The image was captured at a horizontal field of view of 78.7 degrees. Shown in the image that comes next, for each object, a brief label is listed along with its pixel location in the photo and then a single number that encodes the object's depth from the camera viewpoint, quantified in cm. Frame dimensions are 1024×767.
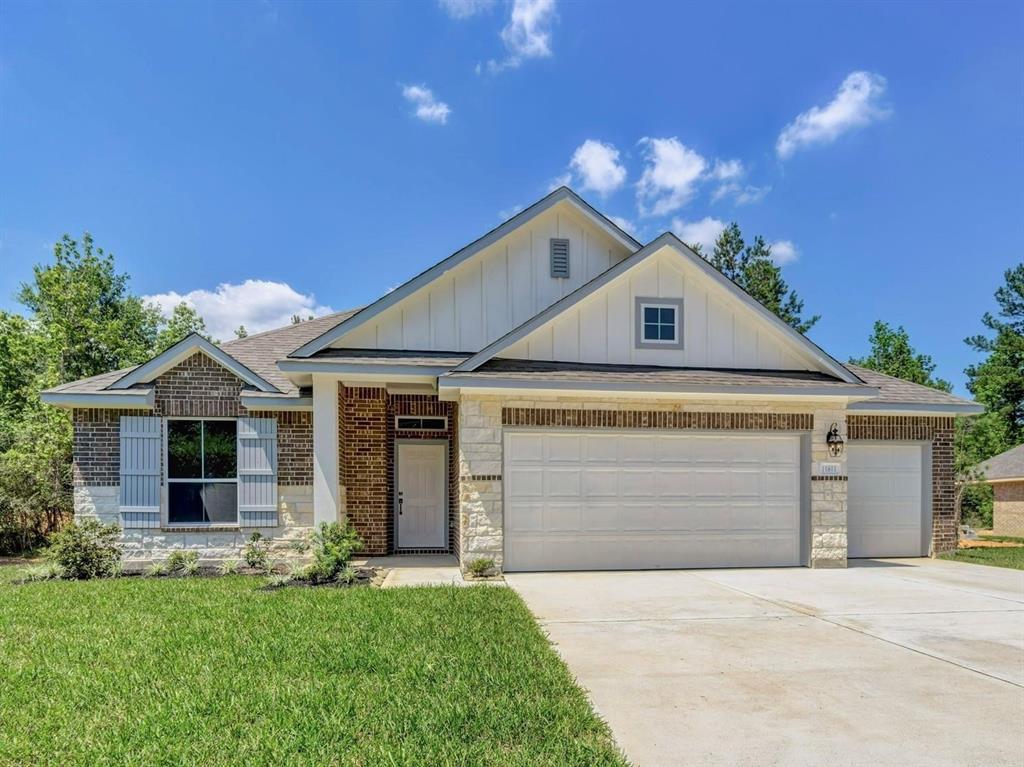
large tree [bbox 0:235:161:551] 1291
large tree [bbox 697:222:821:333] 3181
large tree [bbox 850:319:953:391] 3806
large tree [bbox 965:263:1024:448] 3556
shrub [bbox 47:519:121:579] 905
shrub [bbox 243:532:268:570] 966
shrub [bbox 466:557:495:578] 895
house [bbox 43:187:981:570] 948
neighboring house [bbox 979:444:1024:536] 2894
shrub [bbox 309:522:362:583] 856
